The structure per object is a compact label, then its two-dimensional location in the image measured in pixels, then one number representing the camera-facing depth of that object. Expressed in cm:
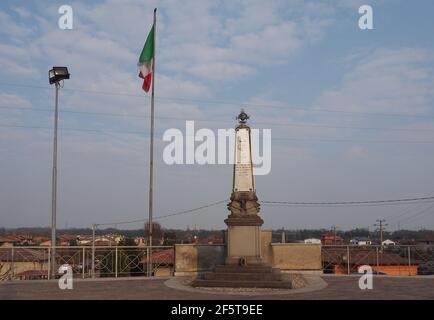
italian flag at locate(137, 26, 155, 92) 2009
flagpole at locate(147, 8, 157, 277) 1828
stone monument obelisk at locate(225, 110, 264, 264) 1388
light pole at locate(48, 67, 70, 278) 1686
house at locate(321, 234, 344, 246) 6772
